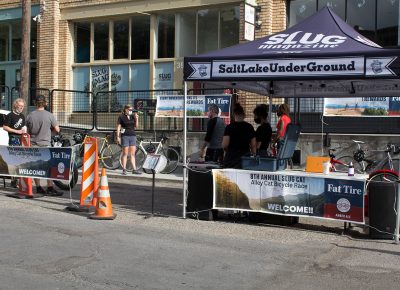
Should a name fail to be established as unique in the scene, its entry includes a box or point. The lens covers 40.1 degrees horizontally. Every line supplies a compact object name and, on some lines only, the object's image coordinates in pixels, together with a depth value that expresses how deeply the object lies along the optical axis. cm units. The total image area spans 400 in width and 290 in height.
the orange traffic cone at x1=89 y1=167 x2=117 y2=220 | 909
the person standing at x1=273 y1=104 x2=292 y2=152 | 1097
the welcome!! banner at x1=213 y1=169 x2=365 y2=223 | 779
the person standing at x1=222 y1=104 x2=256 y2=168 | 905
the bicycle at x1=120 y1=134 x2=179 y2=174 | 1538
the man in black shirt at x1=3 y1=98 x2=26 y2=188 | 1162
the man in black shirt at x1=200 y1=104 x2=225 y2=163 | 1126
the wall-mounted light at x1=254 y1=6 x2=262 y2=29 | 1614
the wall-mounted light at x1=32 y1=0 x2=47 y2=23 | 2034
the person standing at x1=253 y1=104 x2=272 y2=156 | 966
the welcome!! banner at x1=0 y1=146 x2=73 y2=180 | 1040
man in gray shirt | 1093
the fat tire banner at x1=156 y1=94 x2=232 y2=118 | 1514
